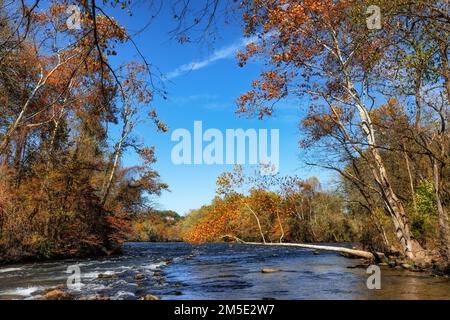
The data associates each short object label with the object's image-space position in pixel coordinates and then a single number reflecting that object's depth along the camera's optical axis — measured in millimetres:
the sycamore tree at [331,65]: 15594
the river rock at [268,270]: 15875
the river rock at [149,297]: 9234
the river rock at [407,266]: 15244
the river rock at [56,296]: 9470
